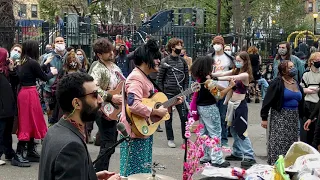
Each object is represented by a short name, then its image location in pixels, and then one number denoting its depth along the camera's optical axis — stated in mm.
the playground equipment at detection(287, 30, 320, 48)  22866
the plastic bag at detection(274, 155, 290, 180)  4943
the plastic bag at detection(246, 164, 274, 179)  5391
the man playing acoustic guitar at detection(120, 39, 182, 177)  5887
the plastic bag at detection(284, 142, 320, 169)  5453
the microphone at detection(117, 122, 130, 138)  3977
